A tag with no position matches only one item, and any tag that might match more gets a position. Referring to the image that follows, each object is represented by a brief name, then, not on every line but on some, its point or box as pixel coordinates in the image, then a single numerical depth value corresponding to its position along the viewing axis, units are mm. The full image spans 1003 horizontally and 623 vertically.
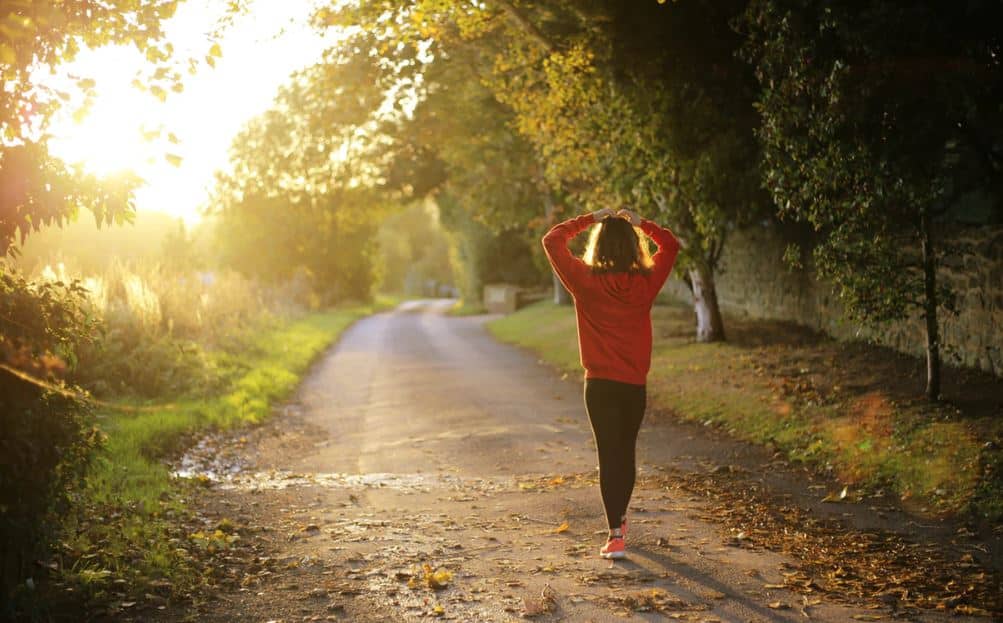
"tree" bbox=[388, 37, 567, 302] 25797
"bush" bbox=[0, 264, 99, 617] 5109
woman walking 6617
